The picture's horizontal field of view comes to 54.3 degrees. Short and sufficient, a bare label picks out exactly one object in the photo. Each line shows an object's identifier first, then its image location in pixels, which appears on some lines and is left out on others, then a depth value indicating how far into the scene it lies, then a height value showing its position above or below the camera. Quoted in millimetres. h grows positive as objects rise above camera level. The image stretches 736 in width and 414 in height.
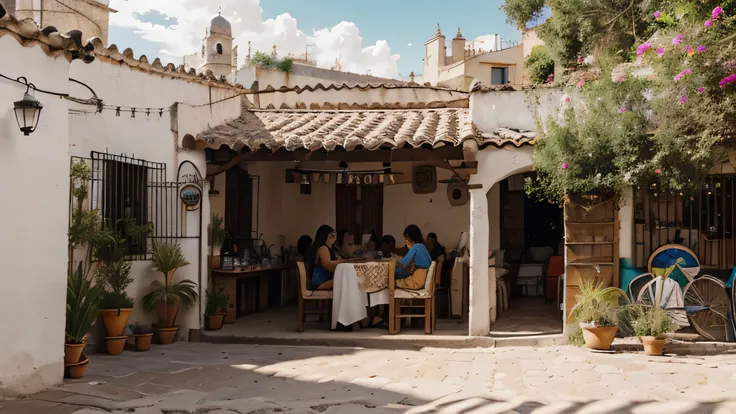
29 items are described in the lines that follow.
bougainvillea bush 8359 +1273
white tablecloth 10242 -1078
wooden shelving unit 9531 -299
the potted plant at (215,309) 10461 -1278
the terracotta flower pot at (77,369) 7113 -1480
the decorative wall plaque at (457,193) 13352 +570
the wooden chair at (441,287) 11258 -1046
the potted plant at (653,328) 8570 -1251
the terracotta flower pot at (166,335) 9758 -1547
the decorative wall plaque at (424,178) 13211 +836
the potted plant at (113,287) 8719 -818
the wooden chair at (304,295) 10227 -1041
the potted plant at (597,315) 8703 -1117
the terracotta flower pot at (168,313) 9859 -1258
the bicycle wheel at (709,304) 9281 -1026
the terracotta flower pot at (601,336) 8672 -1362
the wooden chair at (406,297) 10125 -1065
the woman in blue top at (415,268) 10273 -642
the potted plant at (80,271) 7180 -585
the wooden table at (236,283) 11070 -986
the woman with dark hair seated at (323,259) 10391 -542
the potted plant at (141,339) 9172 -1504
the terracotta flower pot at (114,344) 8742 -1503
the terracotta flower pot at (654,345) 8547 -1445
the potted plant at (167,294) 9680 -987
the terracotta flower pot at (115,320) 8703 -1201
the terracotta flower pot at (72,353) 7086 -1307
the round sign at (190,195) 10273 +385
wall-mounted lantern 6203 +945
